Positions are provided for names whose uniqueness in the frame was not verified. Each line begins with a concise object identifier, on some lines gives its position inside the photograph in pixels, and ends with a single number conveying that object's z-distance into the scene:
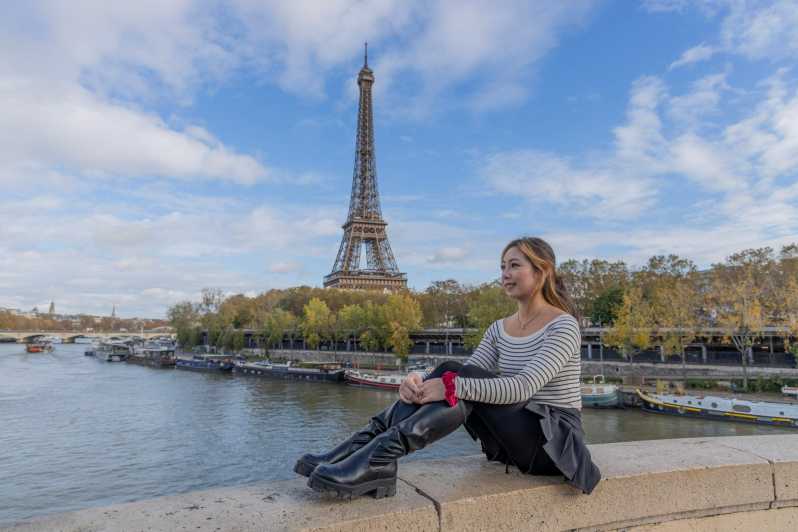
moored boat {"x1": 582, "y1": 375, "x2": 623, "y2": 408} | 24.61
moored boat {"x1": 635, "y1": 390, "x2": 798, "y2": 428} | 19.50
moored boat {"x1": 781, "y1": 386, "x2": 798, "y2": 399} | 23.91
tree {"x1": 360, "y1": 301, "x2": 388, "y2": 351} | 46.69
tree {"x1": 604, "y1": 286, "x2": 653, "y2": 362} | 31.56
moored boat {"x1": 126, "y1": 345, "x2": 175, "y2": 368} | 54.77
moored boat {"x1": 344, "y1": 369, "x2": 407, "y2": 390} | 33.00
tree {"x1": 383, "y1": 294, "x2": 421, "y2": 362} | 44.91
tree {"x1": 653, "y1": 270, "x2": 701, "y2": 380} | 31.39
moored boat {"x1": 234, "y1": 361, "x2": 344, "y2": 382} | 38.47
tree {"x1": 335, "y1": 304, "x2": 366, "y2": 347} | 49.16
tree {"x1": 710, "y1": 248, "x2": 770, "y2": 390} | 28.03
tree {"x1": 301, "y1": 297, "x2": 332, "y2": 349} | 53.00
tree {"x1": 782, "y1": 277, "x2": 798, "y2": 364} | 27.11
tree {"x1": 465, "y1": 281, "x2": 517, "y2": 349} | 35.28
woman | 2.30
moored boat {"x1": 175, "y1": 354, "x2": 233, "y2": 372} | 48.53
